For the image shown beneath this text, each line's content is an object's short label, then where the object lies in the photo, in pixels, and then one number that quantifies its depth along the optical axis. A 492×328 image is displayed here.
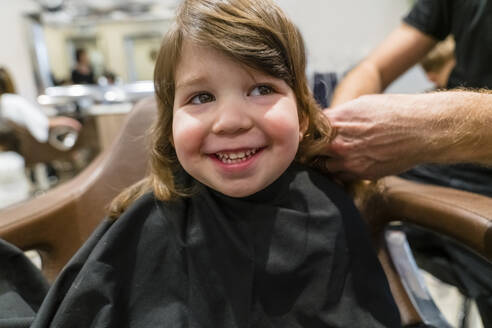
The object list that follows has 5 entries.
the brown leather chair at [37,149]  2.54
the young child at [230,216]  0.53
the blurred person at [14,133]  2.29
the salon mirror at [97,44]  3.79
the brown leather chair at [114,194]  0.62
